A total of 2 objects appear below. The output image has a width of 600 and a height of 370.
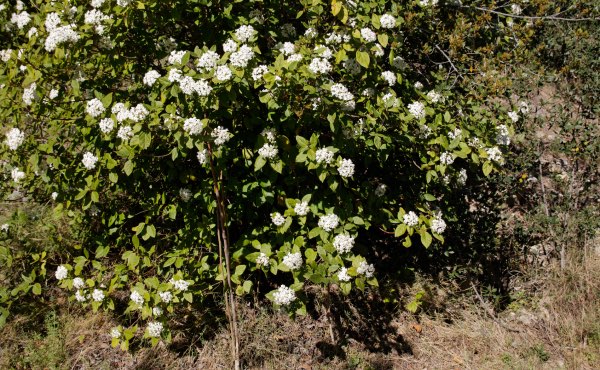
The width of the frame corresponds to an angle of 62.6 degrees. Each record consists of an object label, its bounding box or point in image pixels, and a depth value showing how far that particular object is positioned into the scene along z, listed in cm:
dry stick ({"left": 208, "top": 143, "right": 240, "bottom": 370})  305
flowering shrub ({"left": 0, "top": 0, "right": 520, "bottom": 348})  272
